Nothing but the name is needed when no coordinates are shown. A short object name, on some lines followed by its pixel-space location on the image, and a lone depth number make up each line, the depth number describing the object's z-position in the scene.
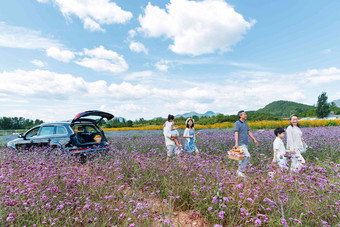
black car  6.69
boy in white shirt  5.50
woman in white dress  5.70
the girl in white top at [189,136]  7.11
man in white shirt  6.89
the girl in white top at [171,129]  6.79
